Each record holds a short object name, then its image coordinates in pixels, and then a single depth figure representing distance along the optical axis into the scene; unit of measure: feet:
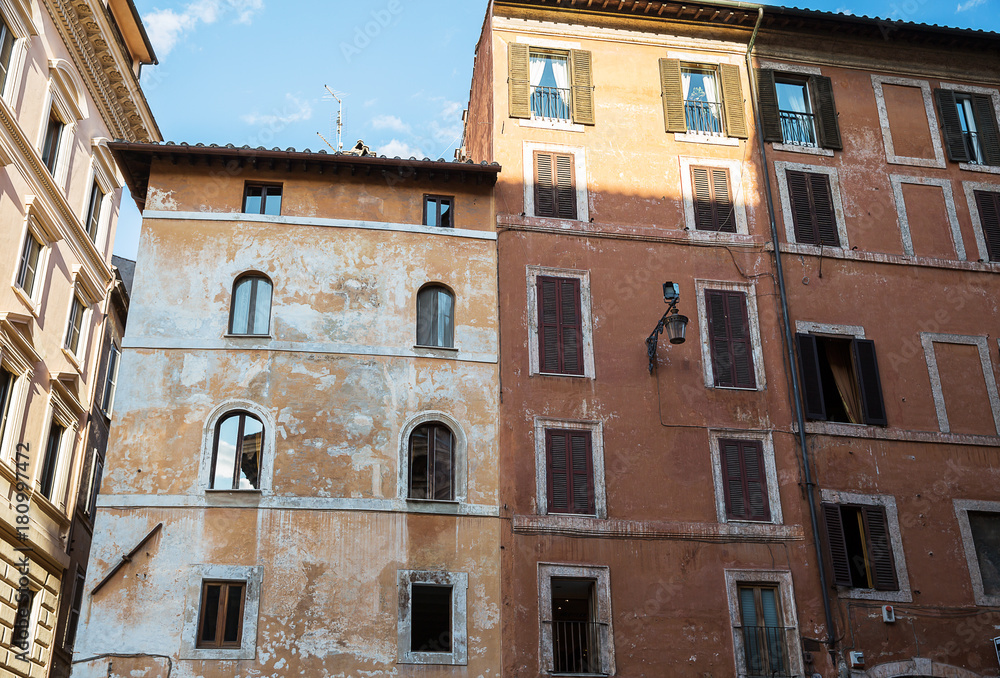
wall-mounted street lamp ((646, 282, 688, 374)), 61.31
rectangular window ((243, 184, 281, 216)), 68.69
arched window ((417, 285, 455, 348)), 66.44
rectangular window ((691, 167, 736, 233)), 72.43
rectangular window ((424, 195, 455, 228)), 69.97
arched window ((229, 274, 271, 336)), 64.90
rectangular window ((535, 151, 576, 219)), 70.85
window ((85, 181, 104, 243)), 87.61
